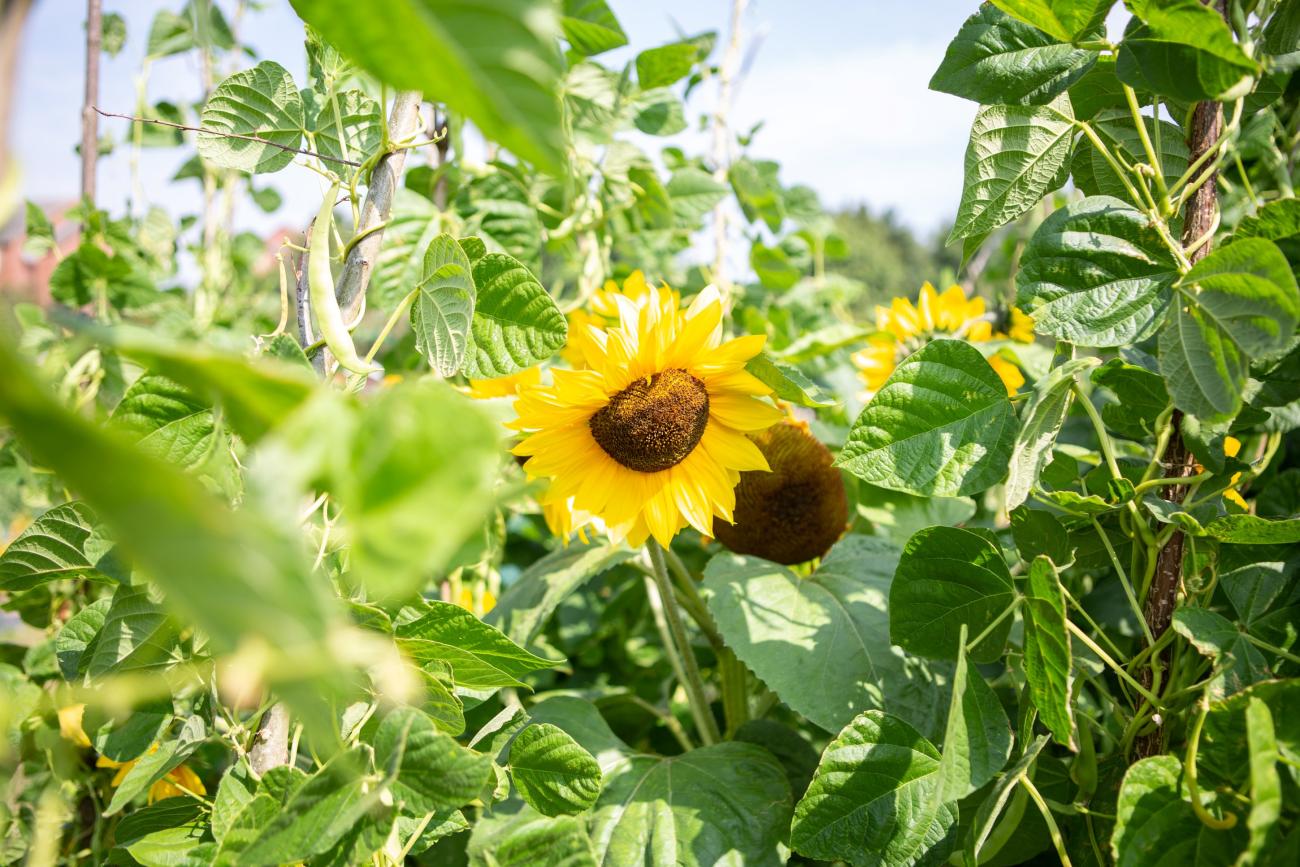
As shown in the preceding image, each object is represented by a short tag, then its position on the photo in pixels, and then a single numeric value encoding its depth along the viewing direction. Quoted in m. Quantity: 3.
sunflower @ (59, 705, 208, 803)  0.69
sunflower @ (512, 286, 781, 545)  0.70
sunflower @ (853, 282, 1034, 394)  1.31
